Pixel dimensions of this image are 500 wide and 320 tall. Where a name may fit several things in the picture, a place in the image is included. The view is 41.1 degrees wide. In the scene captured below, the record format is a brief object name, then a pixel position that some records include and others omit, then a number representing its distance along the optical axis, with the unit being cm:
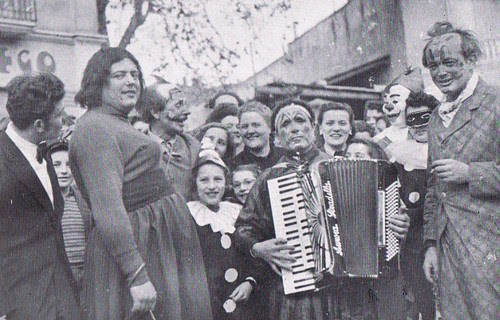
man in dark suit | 313
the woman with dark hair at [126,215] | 306
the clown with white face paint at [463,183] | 348
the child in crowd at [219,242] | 418
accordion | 368
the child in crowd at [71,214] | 377
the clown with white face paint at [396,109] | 512
